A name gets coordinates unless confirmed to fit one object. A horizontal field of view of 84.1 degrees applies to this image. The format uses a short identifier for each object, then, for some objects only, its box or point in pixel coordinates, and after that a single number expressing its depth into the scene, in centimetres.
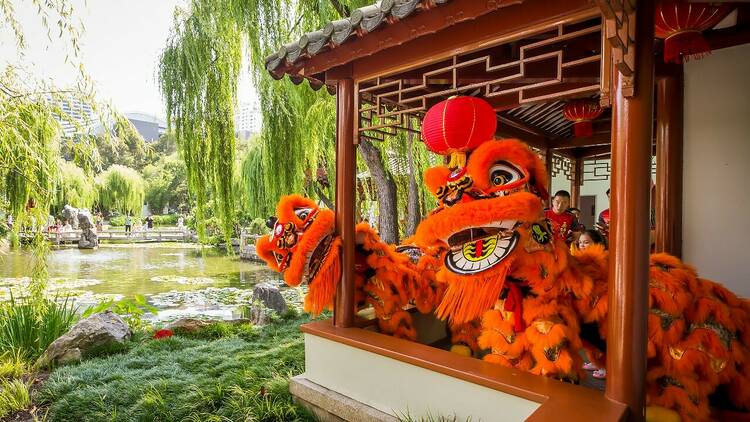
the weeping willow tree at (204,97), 539
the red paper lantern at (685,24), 204
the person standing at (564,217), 415
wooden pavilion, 167
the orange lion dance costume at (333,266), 275
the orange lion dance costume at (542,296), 193
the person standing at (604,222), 432
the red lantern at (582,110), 379
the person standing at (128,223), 2678
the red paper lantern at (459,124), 246
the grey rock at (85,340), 437
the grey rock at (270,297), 669
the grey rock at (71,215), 2177
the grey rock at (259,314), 625
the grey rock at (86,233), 1997
